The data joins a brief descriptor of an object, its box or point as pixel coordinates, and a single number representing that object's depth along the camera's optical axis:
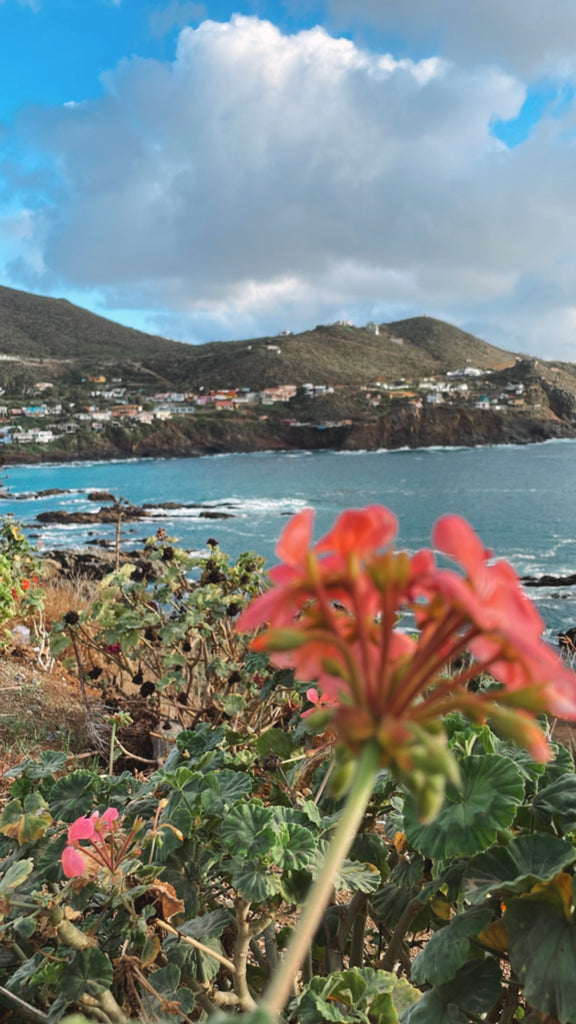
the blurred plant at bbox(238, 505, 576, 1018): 0.34
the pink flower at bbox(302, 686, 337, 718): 1.63
